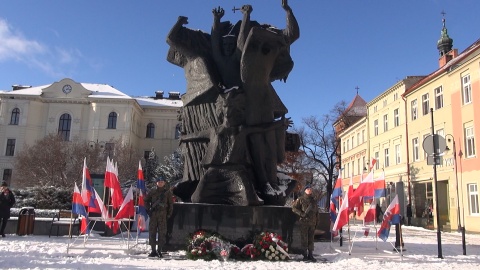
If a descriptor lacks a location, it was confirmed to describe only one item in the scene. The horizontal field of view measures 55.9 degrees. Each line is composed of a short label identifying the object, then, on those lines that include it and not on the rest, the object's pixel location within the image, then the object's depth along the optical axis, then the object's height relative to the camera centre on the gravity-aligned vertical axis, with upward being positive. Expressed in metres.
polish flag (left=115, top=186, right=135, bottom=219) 10.52 +0.06
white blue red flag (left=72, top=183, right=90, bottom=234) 10.34 +0.11
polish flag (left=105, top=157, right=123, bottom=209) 11.07 +0.63
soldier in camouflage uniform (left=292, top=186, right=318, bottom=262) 9.12 -0.06
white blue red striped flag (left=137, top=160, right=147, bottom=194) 11.91 +0.76
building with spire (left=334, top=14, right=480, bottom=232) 26.19 +6.19
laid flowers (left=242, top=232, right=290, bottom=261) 8.66 -0.63
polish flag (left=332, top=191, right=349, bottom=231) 10.78 +0.09
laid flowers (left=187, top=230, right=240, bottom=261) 8.50 -0.64
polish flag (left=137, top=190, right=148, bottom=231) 11.04 -0.10
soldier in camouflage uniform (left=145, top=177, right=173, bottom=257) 9.03 +0.01
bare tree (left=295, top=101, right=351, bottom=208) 46.97 +6.44
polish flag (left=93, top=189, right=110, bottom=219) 11.32 +0.04
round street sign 10.70 +1.78
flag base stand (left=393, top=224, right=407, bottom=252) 11.32 -0.47
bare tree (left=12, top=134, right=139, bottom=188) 37.84 +3.93
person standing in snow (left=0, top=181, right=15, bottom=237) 14.23 +0.01
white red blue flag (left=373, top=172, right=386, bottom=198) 11.05 +0.81
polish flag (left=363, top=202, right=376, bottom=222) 12.25 +0.12
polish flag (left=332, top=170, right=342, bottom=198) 13.13 +0.86
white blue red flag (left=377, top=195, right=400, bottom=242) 10.92 +0.04
